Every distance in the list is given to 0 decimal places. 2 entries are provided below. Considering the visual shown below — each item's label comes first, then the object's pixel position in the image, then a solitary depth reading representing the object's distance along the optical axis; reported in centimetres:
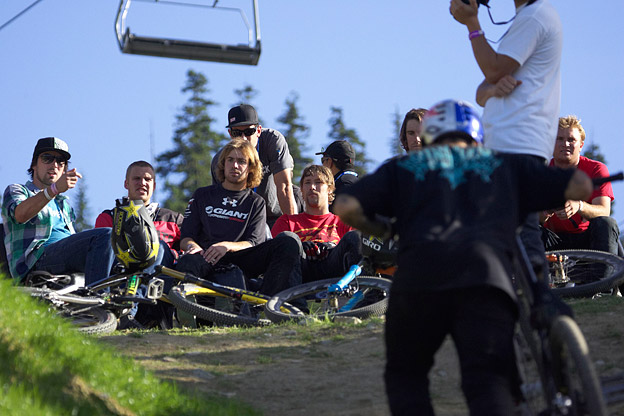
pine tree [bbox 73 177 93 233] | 13168
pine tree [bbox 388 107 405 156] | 12431
